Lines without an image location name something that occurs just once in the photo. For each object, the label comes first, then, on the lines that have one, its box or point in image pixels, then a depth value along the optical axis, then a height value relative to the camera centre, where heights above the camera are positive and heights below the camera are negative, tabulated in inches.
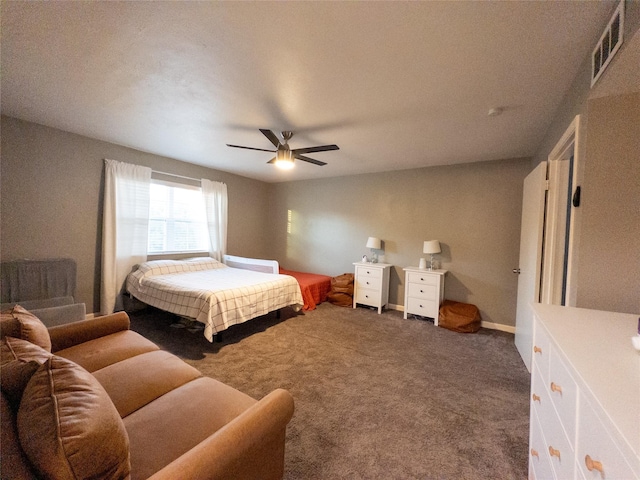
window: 157.0 +6.5
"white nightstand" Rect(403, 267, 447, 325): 140.2 -29.8
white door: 89.4 -4.0
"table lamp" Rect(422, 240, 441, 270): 148.5 -4.3
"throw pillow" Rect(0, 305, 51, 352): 47.2 -20.4
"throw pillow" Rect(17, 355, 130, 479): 24.3 -21.3
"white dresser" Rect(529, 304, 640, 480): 22.6 -16.1
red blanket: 161.3 -35.6
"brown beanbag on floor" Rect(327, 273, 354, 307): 171.2 -38.6
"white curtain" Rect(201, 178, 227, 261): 178.3 +11.9
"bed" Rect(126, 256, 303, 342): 104.7 -28.0
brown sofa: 25.2 -27.7
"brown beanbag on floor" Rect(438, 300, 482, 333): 131.1 -40.6
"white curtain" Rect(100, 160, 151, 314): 131.9 +0.8
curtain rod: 153.8 +34.5
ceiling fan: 100.3 +34.5
